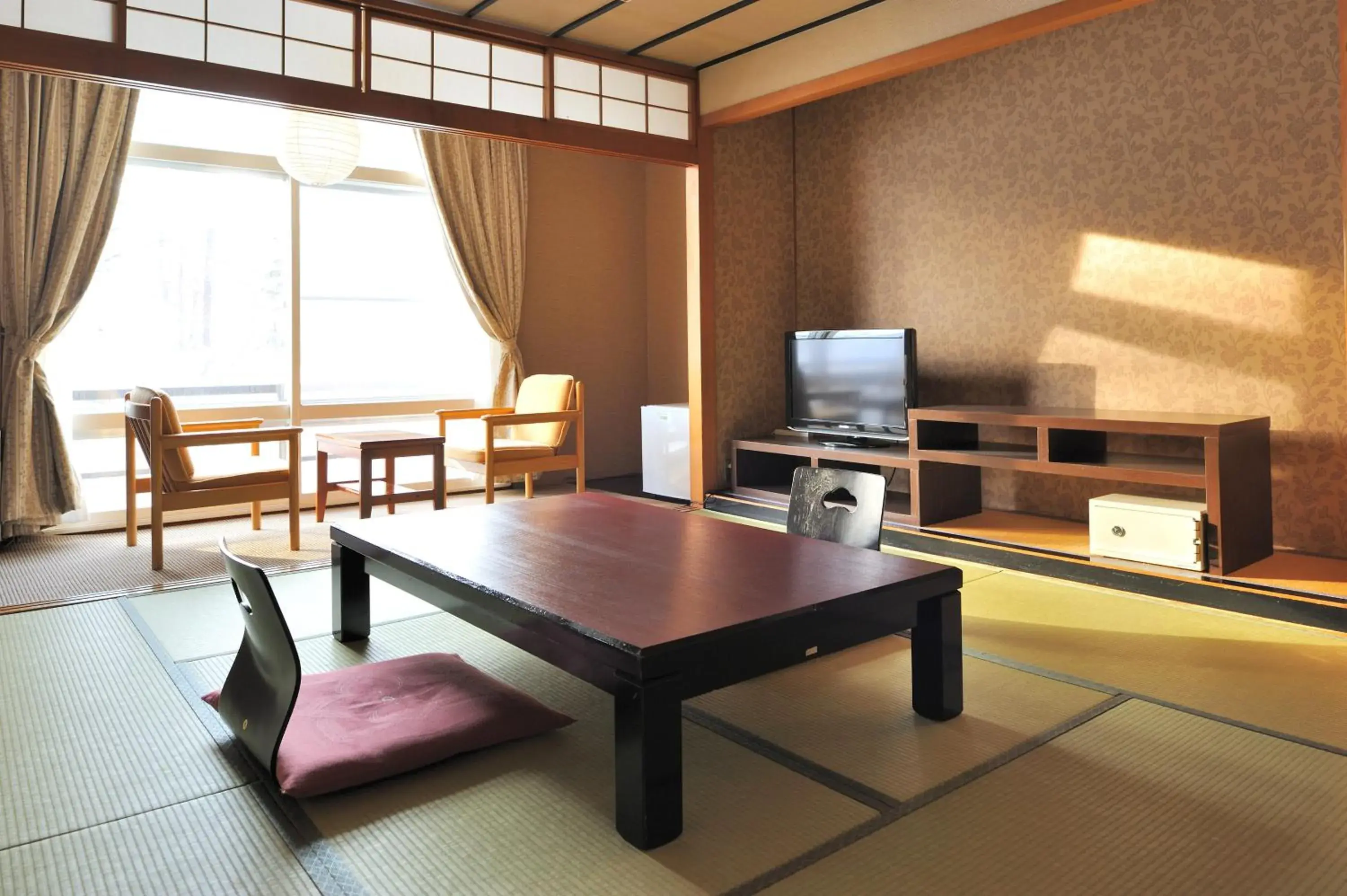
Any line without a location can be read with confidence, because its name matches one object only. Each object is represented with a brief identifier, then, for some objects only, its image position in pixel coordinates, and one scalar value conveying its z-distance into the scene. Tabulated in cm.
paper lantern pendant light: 461
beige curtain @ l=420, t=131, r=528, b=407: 582
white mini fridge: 555
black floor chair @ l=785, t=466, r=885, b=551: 283
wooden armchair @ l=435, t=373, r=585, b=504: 505
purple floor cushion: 197
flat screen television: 471
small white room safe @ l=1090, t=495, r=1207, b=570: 342
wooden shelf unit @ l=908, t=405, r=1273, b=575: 337
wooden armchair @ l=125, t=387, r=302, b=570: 389
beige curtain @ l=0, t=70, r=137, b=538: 448
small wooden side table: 456
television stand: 442
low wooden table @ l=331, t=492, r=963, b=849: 175
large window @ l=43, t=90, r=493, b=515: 496
